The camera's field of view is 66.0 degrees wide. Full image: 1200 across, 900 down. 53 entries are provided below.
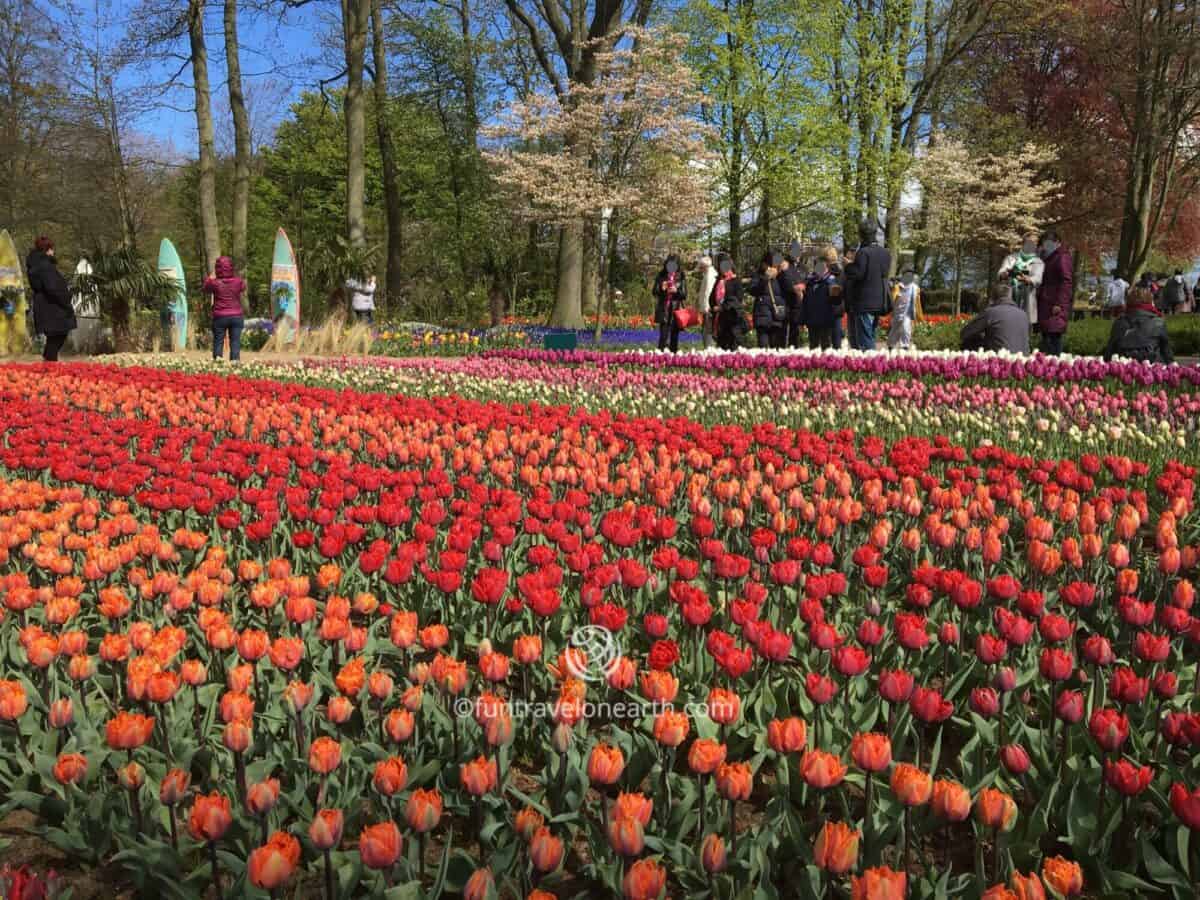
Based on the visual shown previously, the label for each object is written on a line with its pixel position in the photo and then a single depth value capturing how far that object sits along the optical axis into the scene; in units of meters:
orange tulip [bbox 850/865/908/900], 1.32
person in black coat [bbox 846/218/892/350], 11.07
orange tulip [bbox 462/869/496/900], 1.47
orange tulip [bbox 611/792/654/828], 1.51
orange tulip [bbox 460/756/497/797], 1.67
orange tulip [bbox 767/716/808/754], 1.82
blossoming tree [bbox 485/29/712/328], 19.27
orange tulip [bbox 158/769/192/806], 1.71
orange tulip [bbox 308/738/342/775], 1.76
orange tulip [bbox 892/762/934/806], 1.58
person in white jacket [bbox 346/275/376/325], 18.89
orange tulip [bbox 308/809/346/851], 1.52
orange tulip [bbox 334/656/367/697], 2.06
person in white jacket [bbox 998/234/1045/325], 12.52
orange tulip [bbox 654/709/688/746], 1.79
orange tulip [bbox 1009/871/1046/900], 1.37
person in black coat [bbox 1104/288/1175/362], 9.27
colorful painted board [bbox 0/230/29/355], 18.25
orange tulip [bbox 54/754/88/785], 1.86
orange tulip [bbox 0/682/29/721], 2.01
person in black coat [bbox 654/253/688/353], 13.81
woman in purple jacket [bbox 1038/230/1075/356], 11.09
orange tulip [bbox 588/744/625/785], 1.67
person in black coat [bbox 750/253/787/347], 13.13
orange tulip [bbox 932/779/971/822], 1.57
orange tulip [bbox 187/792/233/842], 1.57
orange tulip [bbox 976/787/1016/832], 1.58
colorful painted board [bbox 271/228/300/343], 19.58
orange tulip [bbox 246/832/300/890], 1.43
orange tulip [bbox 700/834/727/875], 1.52
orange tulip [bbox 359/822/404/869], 1.47
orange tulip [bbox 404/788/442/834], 1.61
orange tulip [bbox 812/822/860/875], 1.45
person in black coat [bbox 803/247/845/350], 12.30
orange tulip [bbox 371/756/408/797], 1.67
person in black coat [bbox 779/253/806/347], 12.97
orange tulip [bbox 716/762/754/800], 1.63
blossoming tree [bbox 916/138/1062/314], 30.33
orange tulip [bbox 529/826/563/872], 1.53
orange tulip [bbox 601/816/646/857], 1.47
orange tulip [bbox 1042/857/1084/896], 1.42
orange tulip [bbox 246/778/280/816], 1.66
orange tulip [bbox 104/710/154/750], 1.85
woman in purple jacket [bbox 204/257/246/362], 13.42
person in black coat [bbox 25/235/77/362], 13.09
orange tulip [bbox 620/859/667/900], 1.39
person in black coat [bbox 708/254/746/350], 13.51
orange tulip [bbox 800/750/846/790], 1.64
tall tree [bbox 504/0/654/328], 20.77
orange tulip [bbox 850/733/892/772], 1.67
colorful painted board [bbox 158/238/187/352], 18.38
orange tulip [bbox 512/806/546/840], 1.68
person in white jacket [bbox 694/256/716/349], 13.62
